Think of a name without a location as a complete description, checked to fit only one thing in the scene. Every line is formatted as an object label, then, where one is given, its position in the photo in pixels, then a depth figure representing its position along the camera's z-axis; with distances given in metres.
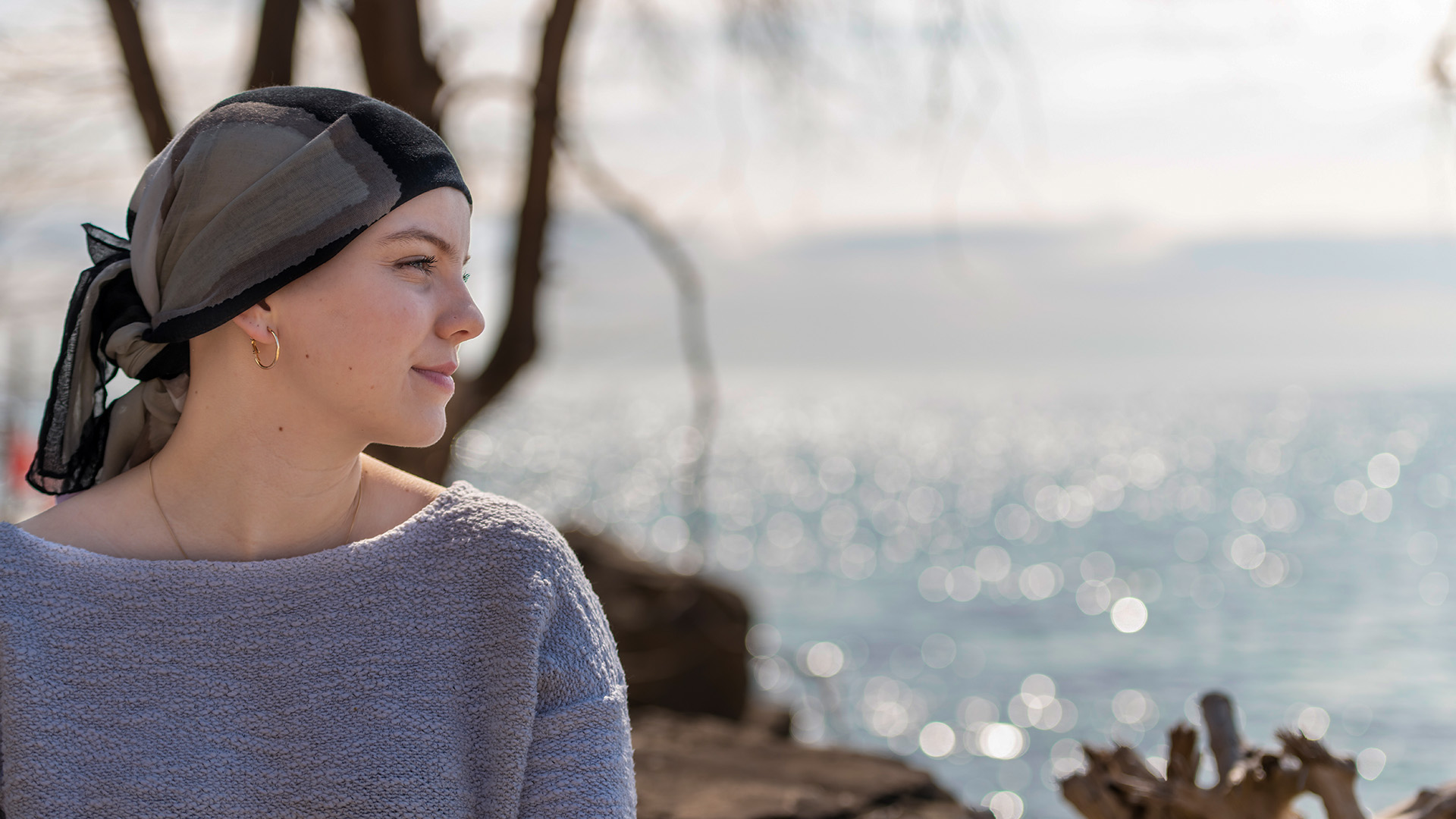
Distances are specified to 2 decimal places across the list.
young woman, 1.24
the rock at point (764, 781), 2.80
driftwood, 2.40
